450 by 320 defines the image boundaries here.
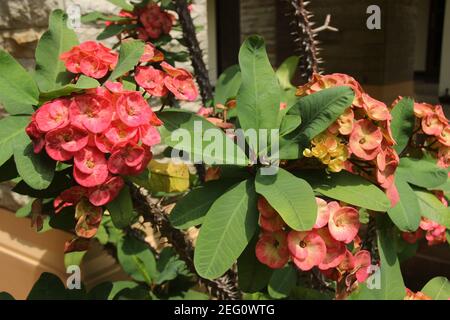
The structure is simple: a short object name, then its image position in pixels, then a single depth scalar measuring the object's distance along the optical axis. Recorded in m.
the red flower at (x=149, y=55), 0.83
